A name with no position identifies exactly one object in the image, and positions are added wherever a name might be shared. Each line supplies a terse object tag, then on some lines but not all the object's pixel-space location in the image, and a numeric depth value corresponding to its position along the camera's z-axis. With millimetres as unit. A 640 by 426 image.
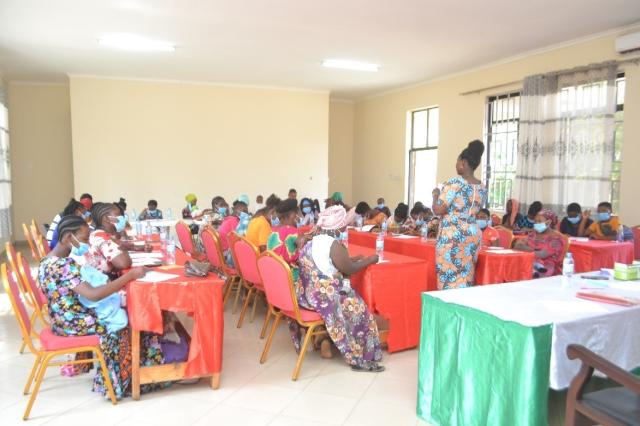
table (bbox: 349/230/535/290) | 3969
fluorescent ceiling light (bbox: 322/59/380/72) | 8123
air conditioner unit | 5793
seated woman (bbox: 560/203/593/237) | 6184
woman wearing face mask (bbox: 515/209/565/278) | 4629
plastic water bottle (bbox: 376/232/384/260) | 3915
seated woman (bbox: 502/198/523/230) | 7258
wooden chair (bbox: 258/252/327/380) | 3117
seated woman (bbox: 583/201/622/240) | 5742
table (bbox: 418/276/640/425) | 1987
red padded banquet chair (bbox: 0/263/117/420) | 2617
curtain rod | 5945
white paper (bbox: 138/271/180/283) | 2853
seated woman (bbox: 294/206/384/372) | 3277
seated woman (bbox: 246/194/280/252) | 4773
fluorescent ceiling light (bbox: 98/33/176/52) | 6750
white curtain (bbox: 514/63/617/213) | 6387
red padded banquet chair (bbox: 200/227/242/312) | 4785
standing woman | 3693
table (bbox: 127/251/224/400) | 2768
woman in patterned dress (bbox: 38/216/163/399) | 2650
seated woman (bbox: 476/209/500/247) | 4746
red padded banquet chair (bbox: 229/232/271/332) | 3977
